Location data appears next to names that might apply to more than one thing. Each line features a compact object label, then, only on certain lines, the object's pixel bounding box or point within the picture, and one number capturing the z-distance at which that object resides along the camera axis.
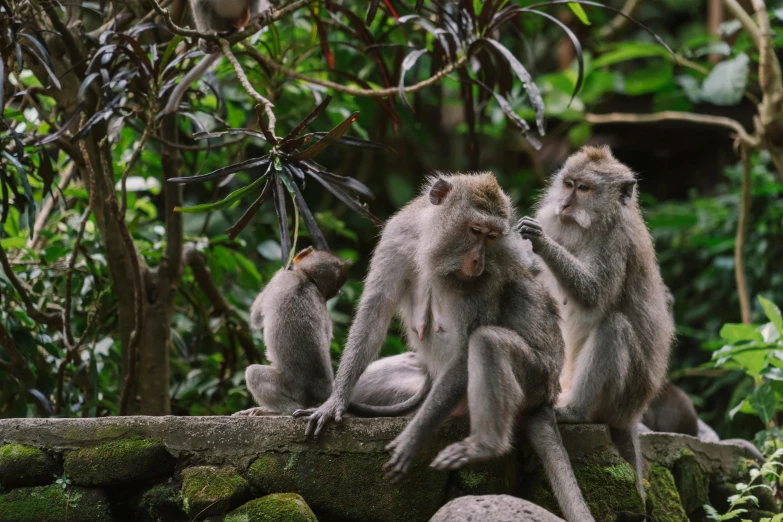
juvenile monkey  9.51
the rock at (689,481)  11.43
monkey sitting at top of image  12.81
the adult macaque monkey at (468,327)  8.20
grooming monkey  10.01
